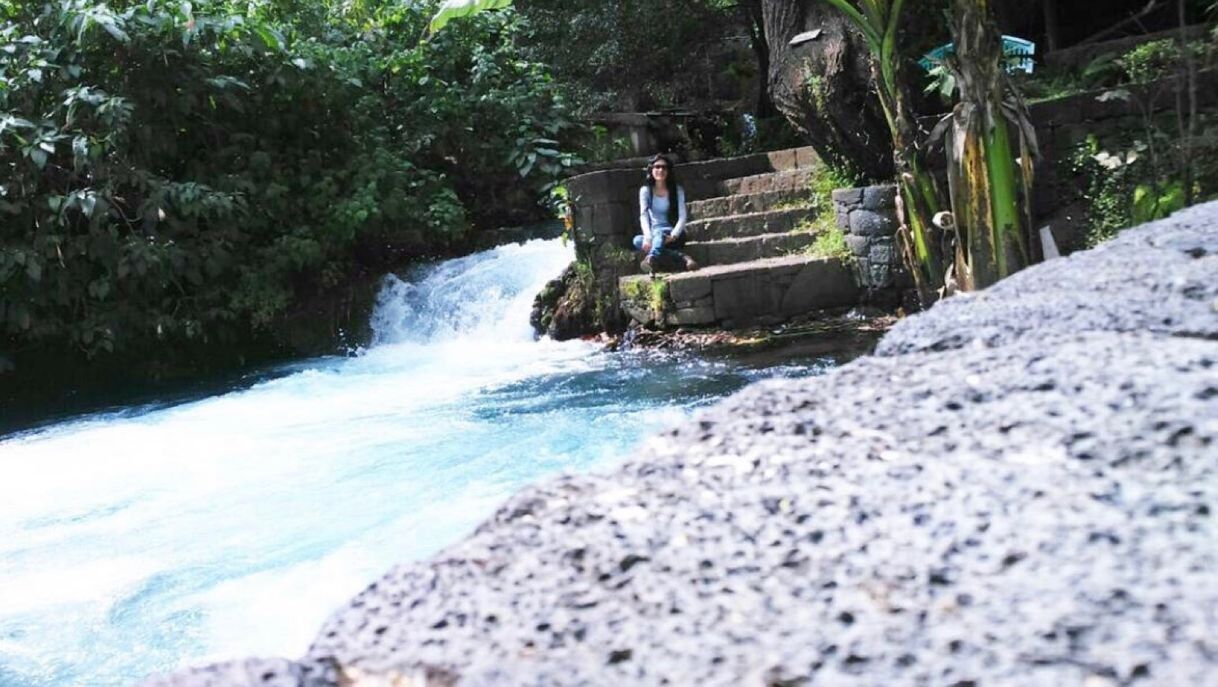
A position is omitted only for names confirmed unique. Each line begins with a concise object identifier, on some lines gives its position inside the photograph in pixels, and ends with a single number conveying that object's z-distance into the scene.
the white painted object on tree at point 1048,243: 5.47
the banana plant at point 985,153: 5.22
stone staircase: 7.88
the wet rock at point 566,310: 9.23
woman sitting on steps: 8.62
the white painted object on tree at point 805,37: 8.52
